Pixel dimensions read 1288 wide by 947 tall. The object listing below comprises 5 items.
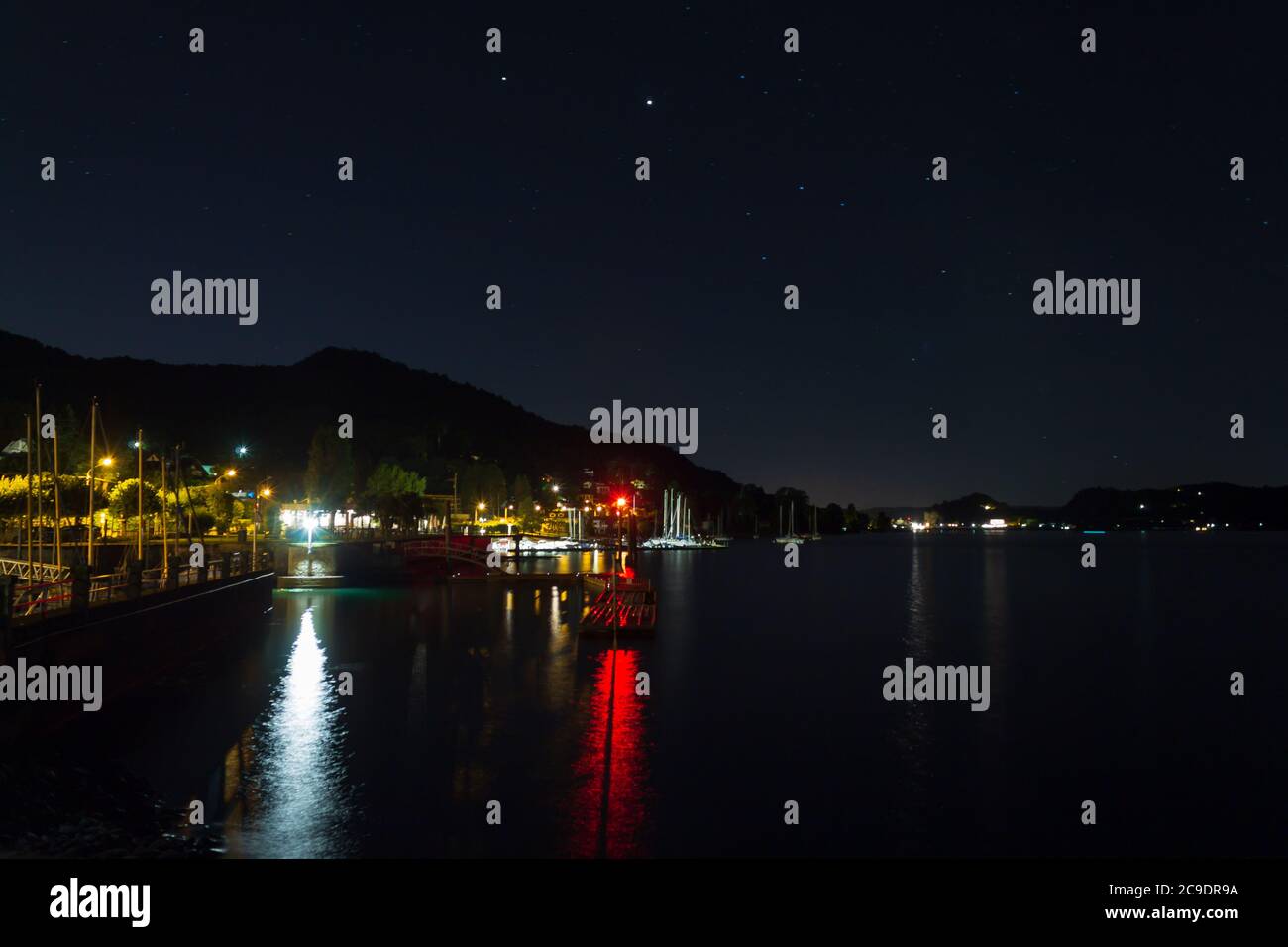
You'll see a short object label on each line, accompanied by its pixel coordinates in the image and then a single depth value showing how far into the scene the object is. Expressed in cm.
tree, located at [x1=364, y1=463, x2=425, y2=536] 10894
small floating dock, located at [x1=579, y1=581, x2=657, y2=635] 3984
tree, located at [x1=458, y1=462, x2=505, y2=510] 14100
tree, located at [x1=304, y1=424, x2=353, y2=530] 9844
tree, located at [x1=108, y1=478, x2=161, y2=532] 5384
